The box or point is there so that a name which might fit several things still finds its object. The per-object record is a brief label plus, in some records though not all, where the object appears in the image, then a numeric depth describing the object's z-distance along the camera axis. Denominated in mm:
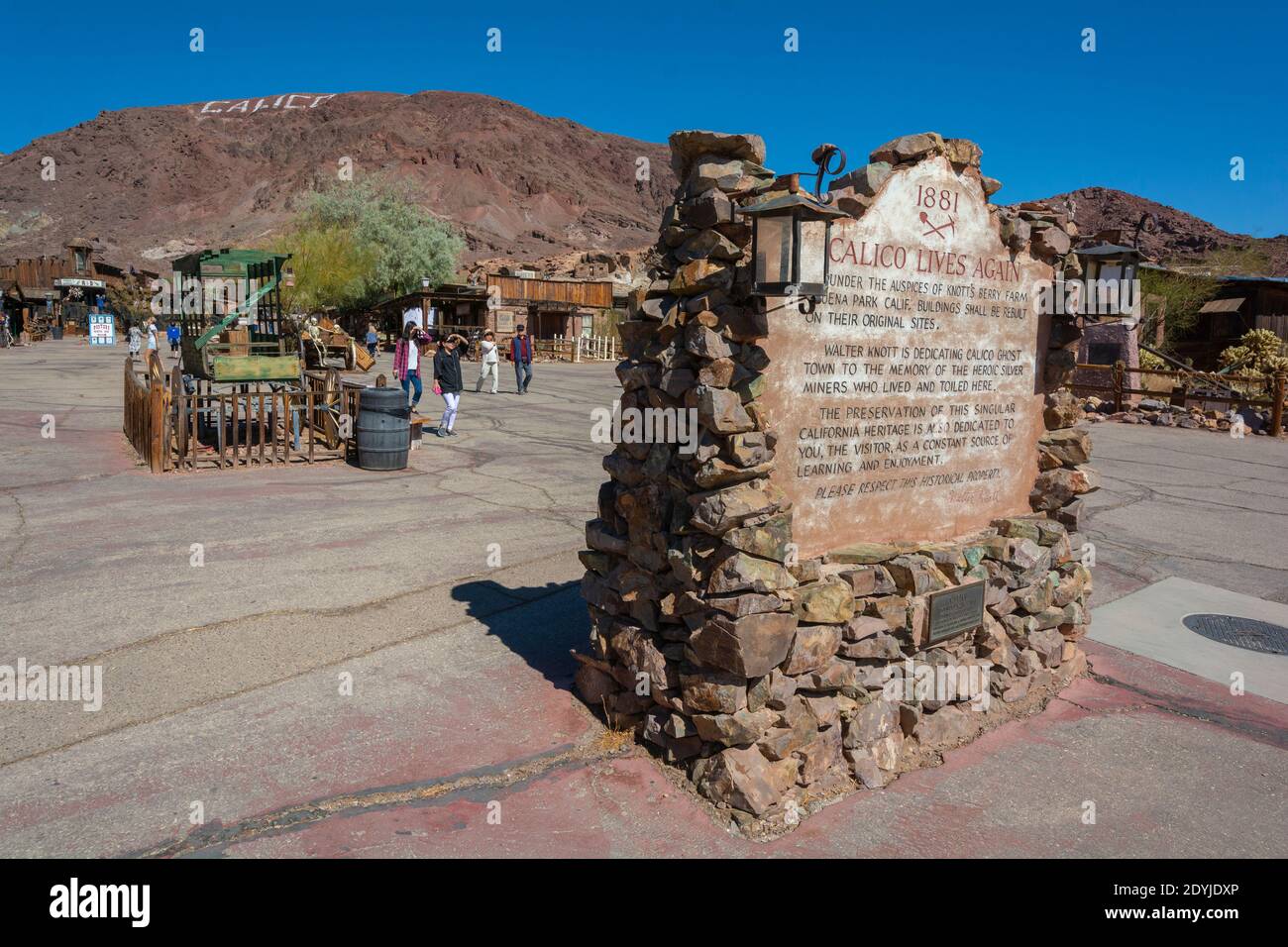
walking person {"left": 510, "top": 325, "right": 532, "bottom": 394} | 23125
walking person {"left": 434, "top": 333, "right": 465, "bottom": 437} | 14062
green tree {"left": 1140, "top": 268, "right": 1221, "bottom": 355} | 28734
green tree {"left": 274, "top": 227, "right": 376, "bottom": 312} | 45375
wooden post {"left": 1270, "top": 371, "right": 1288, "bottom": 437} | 18406
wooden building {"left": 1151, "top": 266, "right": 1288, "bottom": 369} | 29094
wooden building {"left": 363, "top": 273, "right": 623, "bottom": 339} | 42312
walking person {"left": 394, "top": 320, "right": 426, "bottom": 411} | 15445
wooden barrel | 11328
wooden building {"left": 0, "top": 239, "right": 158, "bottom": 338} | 49969
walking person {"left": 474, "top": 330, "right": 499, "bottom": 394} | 21500
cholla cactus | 24658
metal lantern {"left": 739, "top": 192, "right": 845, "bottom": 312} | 3495
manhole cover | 6094
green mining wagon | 12477
